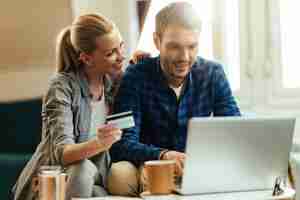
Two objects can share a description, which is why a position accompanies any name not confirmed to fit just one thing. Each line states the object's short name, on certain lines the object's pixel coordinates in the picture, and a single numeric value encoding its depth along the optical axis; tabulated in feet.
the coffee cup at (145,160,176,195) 8.61
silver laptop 8.47
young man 9.75
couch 12.94
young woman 9.33
